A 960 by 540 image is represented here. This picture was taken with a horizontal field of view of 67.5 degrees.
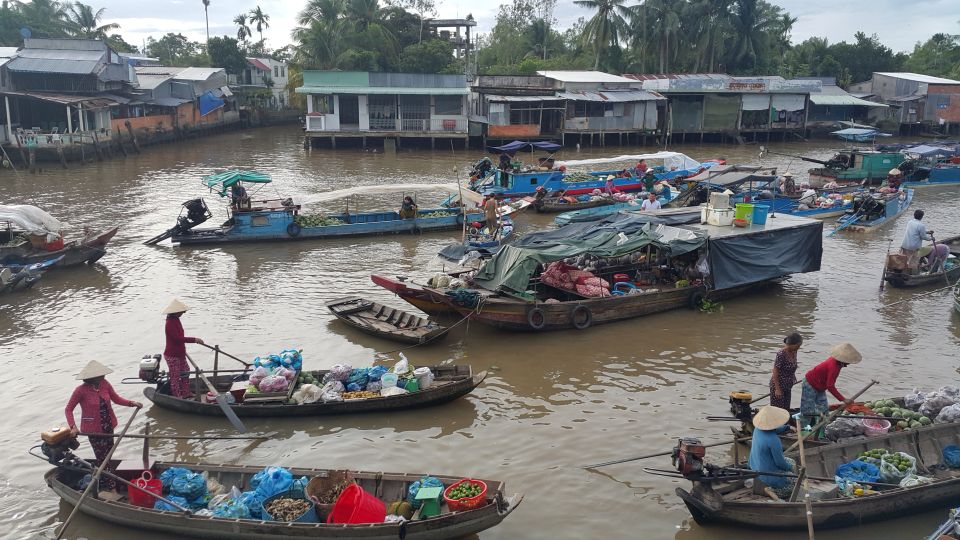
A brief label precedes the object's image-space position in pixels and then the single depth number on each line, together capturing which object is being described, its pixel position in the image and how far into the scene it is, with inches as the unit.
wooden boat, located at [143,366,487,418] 396.5
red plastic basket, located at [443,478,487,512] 286.5
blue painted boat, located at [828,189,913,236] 865.5
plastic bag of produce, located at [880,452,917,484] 305.0
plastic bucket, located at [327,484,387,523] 279.3
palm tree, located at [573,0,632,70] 1982.0
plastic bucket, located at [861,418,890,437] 339.2
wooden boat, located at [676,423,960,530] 285.0
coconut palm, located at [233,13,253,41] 2942.9
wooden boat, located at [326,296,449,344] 499.8
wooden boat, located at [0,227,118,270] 653.9
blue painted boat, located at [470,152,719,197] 999.6
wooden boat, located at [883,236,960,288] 613.9
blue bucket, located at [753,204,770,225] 597.0
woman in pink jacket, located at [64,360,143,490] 319.7
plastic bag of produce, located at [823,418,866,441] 341.4
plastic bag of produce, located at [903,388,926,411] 365.7
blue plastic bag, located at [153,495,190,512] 297.9
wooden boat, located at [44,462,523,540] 276.2
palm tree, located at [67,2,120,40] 2127.2
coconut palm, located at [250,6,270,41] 2942.9
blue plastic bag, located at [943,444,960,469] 318.0
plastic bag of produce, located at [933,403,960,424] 344.8
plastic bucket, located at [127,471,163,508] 302.4
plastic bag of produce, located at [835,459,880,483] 305.0
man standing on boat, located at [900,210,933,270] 603.2
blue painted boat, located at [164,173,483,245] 791.1
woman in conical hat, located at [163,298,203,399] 396.8
